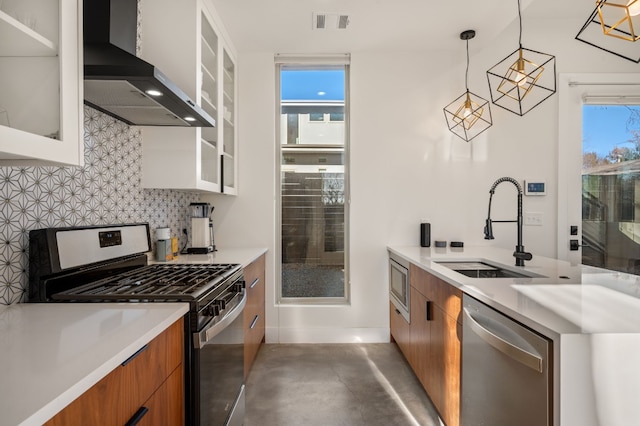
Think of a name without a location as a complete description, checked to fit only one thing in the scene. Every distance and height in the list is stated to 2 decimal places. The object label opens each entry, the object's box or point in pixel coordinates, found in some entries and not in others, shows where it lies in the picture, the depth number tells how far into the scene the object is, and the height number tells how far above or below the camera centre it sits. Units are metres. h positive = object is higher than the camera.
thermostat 2.92 +0.21
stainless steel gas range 1.19 -0.32
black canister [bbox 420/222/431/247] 2.88 -0.20
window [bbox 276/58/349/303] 3.12 +0.25
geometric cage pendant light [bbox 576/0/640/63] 2.88 +1.58
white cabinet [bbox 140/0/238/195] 1.98 +0.86
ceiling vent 2.40 +1.46
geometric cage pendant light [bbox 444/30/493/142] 2.95 +0.86
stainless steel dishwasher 0.95 -0.55
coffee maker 2.53 -0.15
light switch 2.93 -0.07
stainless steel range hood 1.27 +0.55
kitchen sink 2.03 -0.38
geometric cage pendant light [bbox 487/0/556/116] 2.93 +1.17
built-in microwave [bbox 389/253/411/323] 2.40 -0.60
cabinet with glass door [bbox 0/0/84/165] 0.84 +0.37
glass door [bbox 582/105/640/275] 2.85 +0.23
